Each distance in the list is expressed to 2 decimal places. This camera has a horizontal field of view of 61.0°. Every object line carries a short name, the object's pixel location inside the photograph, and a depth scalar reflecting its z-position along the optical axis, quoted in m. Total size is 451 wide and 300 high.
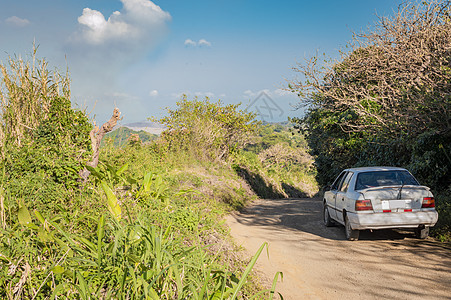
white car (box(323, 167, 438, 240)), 7.96
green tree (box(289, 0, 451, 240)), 11.43
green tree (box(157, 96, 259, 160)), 23.03
